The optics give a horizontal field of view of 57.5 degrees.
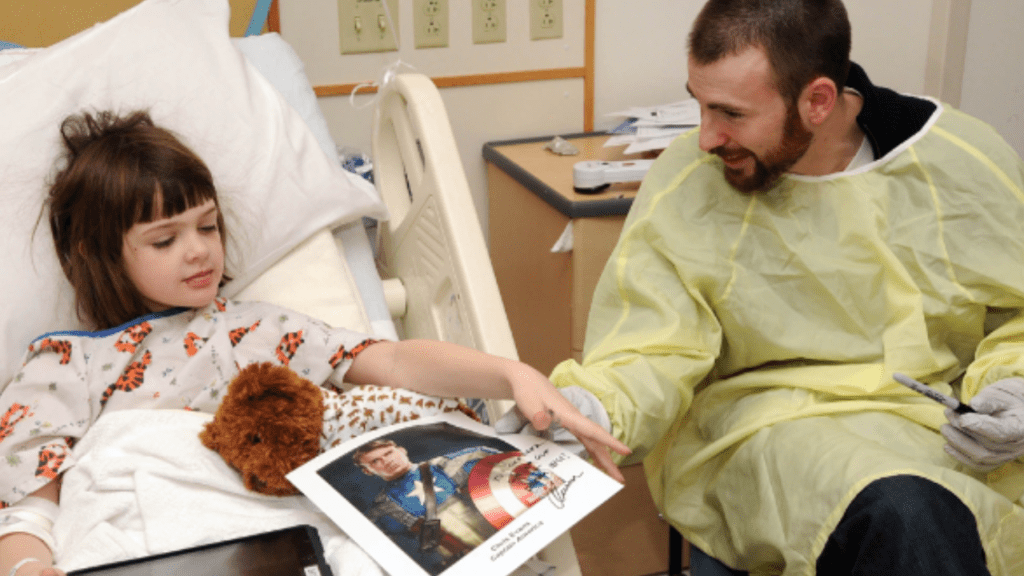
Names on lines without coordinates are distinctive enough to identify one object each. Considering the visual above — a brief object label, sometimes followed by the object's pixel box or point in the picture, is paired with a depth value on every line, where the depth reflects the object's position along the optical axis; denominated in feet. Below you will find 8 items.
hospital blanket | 3.19
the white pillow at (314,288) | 4.58
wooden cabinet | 5.38
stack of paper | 5.99
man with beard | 3.89
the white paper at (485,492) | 2.89
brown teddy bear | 3.35
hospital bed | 3.30
